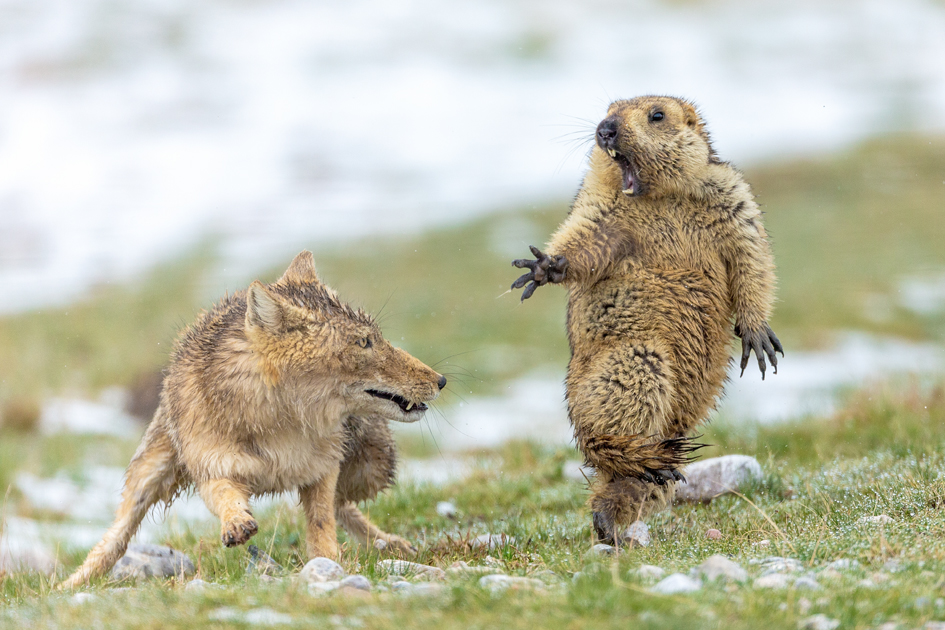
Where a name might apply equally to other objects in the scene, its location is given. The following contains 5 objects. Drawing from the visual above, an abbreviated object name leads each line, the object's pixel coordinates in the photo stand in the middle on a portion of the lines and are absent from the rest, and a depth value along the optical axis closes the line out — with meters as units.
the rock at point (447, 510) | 15.38
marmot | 11.30
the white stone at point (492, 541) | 11.98
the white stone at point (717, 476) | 14.12
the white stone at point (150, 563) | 12.34
